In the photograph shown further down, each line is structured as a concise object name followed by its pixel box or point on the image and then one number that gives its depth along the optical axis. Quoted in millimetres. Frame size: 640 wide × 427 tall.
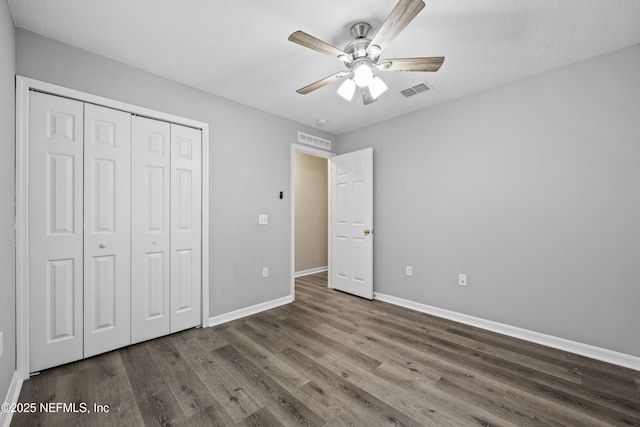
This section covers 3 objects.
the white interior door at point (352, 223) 3752
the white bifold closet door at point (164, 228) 2422
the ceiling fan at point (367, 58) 1568
